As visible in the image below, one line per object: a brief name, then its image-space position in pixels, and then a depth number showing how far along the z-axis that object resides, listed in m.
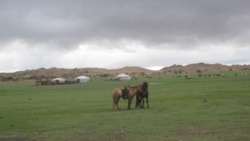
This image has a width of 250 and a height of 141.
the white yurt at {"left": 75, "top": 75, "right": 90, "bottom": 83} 126.01
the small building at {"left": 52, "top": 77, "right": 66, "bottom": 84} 119.20
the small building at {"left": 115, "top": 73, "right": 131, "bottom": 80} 131.75
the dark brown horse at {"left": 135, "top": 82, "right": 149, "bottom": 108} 31.39
